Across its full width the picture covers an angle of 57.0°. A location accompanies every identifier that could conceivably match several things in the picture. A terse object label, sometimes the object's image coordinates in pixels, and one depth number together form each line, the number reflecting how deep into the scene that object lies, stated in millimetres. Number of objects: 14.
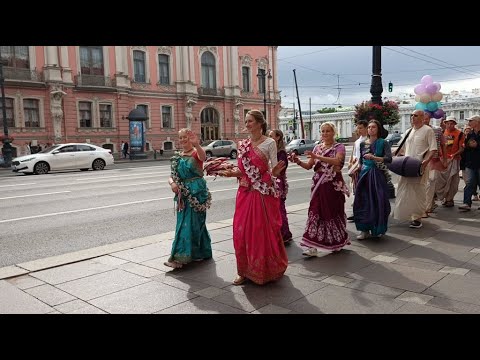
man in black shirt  8664
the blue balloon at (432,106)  9802
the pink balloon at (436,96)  9785
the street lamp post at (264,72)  45734
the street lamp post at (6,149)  27031
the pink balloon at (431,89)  9758
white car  20719
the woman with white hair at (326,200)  5801
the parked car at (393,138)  42250
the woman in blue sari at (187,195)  5383
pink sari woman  4711
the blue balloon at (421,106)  9922
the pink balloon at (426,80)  9906
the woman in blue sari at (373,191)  6532
